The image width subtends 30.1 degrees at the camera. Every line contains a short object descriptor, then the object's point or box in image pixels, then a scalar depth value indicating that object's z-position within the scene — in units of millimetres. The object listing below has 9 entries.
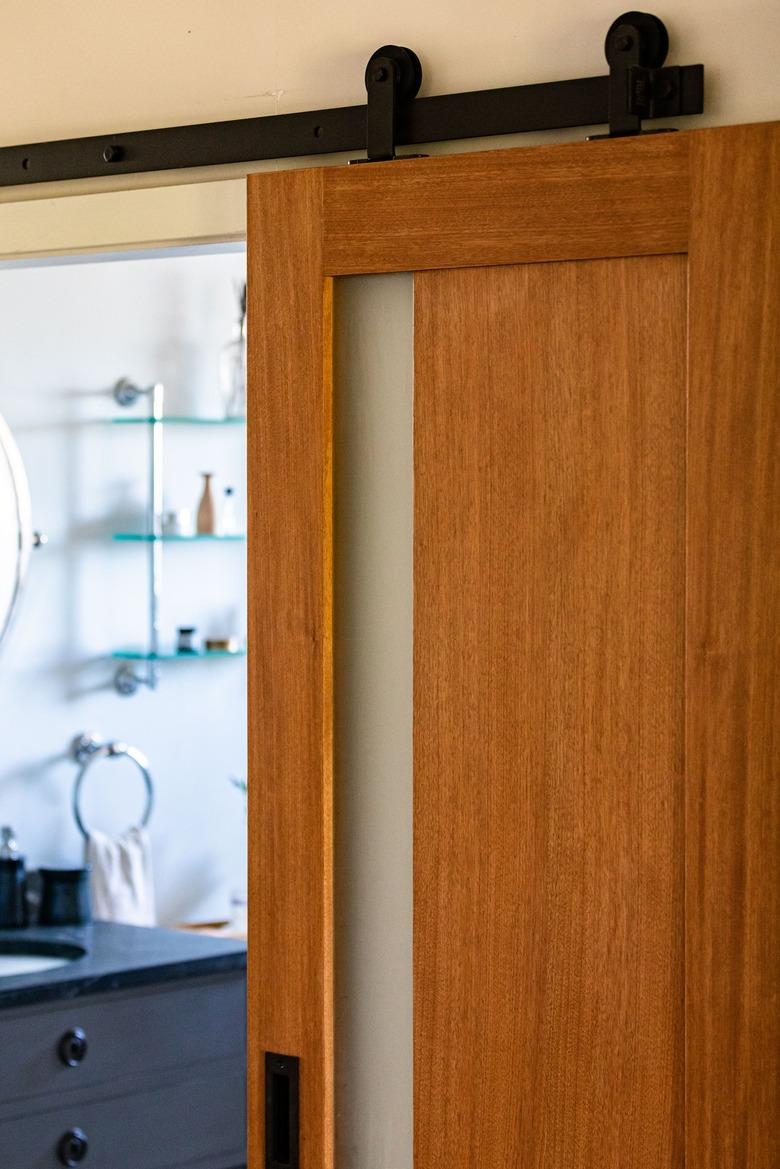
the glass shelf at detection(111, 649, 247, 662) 3268
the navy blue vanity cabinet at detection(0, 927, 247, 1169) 2482
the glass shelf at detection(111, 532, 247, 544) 3276
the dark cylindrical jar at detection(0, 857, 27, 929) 2852
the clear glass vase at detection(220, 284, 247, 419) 3371
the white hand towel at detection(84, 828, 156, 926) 3152
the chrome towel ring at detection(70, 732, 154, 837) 3189
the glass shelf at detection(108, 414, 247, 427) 3295
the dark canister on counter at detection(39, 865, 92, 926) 2877
